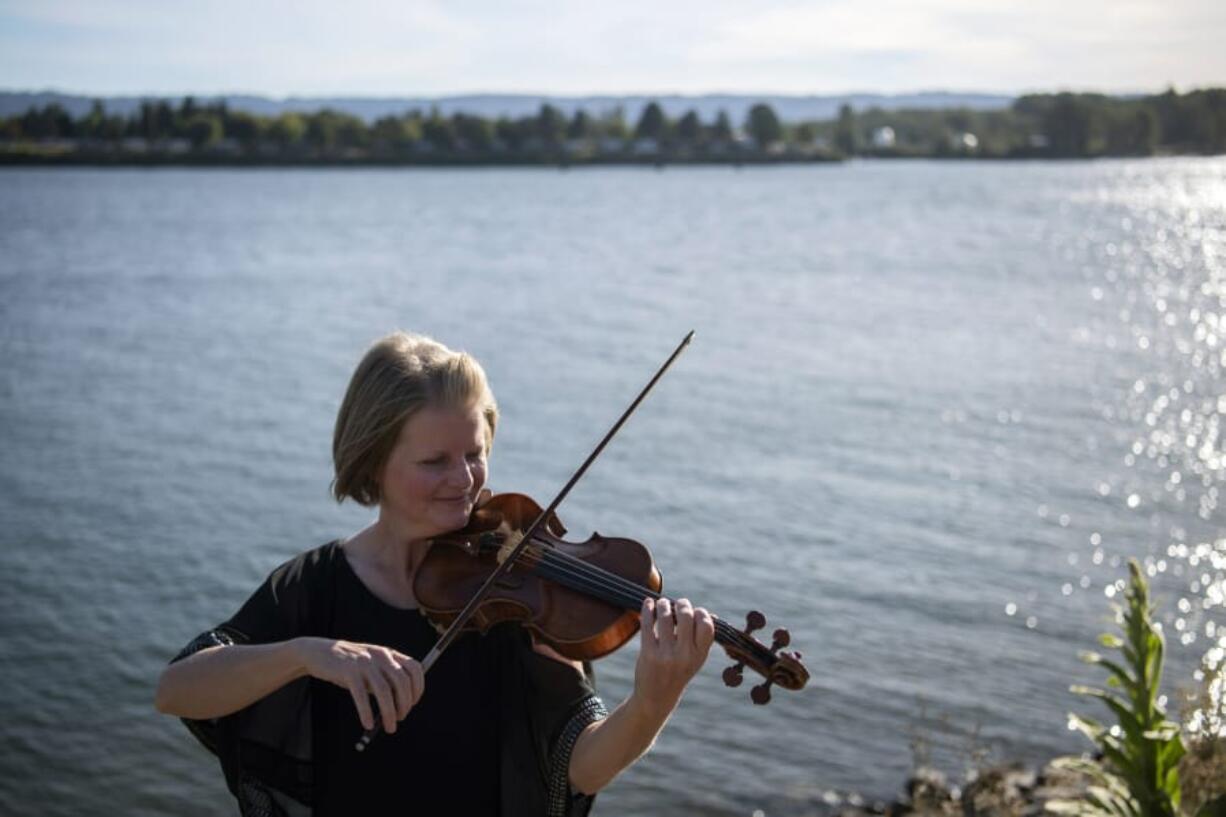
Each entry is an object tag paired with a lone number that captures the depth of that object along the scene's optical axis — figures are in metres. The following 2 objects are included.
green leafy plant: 5.07
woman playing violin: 2.58
